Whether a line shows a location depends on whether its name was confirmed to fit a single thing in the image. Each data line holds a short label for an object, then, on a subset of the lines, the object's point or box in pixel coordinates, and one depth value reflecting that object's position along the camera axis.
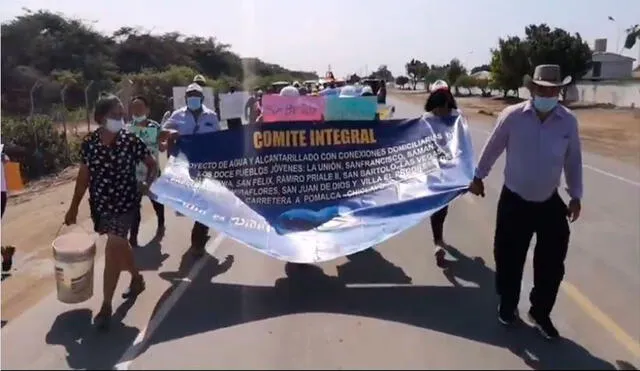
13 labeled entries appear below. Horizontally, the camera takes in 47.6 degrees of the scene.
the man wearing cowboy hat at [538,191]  5.20
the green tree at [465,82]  87.06
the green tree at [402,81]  140.88
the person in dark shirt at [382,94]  23.58
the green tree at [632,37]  77.56
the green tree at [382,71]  95.75
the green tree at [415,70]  136.12
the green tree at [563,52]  53.22
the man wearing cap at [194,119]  8.27
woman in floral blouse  5.71
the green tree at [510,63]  56.34
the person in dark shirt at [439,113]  7.54
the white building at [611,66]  78.38
